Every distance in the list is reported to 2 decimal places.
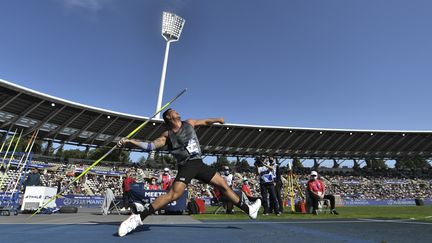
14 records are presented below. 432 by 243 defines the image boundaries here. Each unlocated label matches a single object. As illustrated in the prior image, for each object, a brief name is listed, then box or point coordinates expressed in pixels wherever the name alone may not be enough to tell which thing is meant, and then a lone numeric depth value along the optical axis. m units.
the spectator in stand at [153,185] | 12.00
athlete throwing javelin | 4.29
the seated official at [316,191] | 10.47
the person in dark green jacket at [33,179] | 12.51
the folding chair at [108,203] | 11.62
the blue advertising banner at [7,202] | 11.63
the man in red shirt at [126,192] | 11.23
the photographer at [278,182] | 10.43
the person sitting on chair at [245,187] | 12.49
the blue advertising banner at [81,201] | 20.09
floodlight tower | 62.99
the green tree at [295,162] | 60.88
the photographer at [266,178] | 9.80
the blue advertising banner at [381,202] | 31.48
